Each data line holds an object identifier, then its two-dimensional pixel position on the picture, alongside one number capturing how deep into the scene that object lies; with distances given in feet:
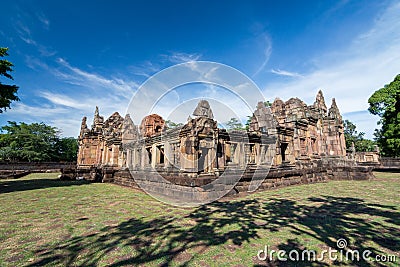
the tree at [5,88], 32.65
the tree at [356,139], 152.05
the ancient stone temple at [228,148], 26.43
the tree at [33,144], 115.55
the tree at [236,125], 108.62
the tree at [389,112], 72.30
